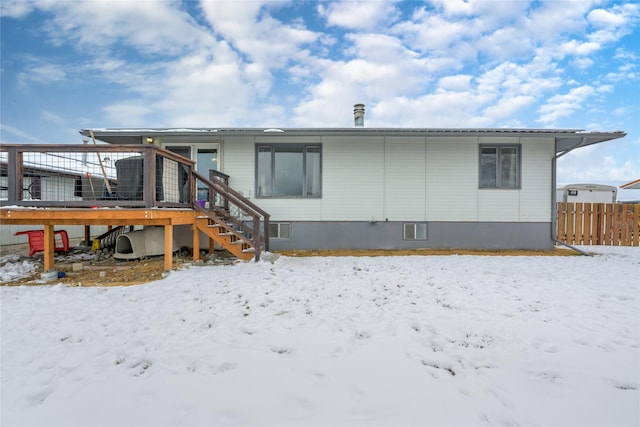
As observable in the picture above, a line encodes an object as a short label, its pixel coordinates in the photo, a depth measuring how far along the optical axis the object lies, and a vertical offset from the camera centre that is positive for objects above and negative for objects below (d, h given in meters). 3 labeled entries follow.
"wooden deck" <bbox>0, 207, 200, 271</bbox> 5.00 -0.21
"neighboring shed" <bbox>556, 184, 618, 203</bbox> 11.36 +0.50
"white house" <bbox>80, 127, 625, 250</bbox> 7.92 +0.56
